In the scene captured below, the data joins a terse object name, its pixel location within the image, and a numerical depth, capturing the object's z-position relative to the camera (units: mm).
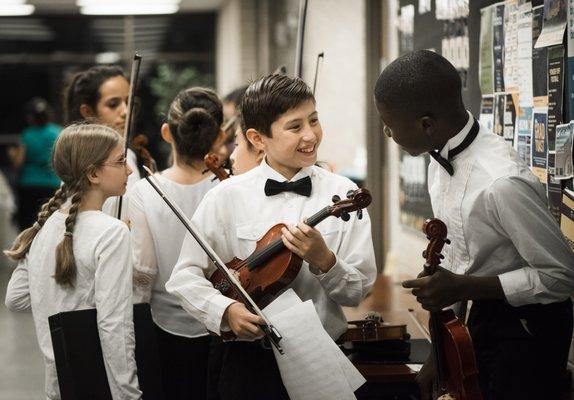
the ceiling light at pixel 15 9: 13664
